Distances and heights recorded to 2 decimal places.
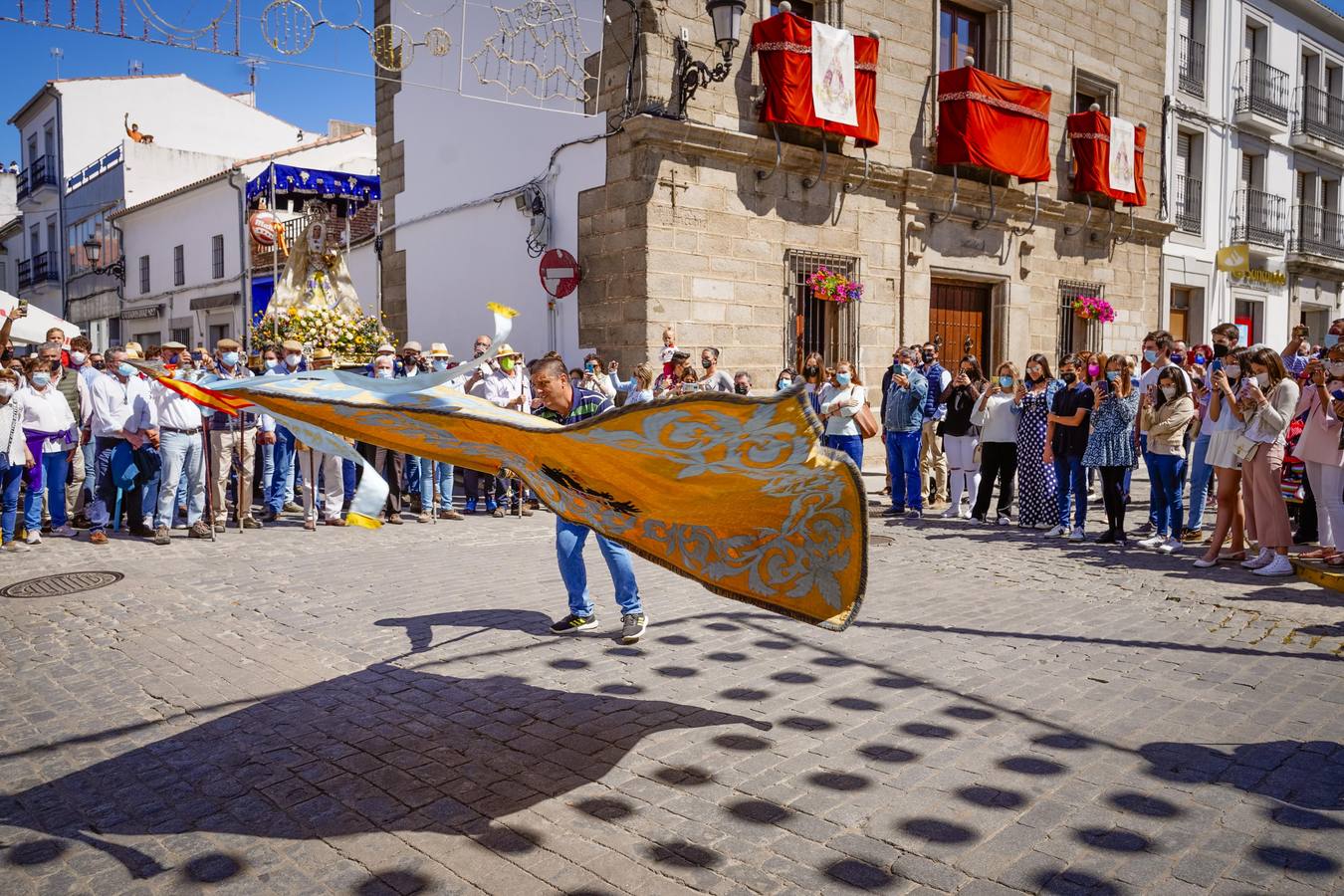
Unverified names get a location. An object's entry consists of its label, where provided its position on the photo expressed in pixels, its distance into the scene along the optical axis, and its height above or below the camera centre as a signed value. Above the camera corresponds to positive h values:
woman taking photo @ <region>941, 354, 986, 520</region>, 11.04 -0.27
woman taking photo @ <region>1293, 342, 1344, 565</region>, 7.56 -0.30
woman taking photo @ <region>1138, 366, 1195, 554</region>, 8.79 -0.27
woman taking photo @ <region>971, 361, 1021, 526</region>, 10.64 -0.22
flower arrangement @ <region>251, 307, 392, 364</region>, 13.39 +1.15
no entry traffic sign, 14.07 +2.07
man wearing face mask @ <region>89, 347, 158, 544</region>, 9.33 -0.05
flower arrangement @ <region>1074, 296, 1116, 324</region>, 18.75 +2.07
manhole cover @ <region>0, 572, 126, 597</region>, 7.07 -1.34
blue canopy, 19.14 +4.73
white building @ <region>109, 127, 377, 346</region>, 26.47 +4.80
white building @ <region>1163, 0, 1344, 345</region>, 22.09 +6.36
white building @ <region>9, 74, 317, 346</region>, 33.62 +9.85
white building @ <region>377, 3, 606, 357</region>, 14.52 +3.68
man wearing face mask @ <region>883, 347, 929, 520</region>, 11.06 -0.22
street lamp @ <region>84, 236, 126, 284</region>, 28.92 +4.96
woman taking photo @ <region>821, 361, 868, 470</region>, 10.62 +0.03
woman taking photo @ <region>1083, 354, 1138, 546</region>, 9.29 -0.25
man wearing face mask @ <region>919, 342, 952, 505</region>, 11.52 -0.27
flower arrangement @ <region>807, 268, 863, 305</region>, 14.78 +1.97
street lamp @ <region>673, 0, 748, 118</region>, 12.19 +4.85
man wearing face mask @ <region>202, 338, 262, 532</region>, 9.92 -0.38
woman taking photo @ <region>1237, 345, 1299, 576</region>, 7.88 -0.28
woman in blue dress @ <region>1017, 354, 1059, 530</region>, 10.36 -0.48
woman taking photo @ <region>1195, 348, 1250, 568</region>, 8.28 -0.47
